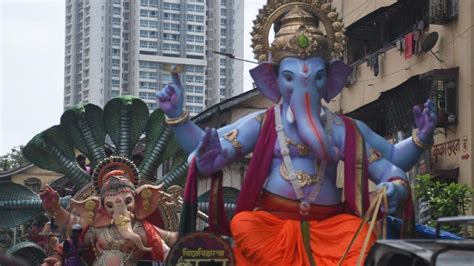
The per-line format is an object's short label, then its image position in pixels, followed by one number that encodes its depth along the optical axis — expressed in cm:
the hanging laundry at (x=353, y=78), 2550
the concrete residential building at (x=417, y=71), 1961
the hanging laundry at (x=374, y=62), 2392
